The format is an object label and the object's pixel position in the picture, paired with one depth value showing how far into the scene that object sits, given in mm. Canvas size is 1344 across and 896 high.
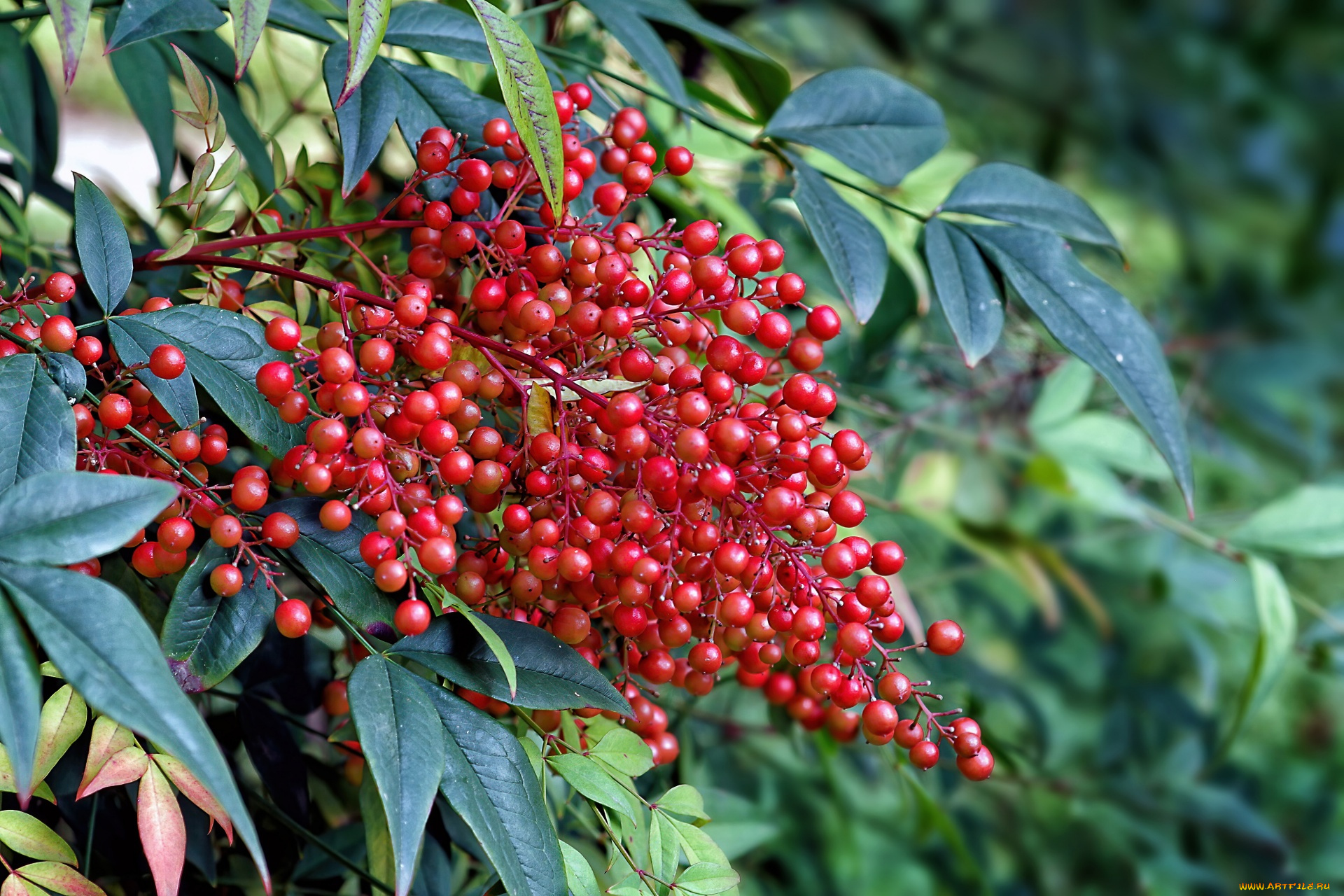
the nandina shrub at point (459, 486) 712
